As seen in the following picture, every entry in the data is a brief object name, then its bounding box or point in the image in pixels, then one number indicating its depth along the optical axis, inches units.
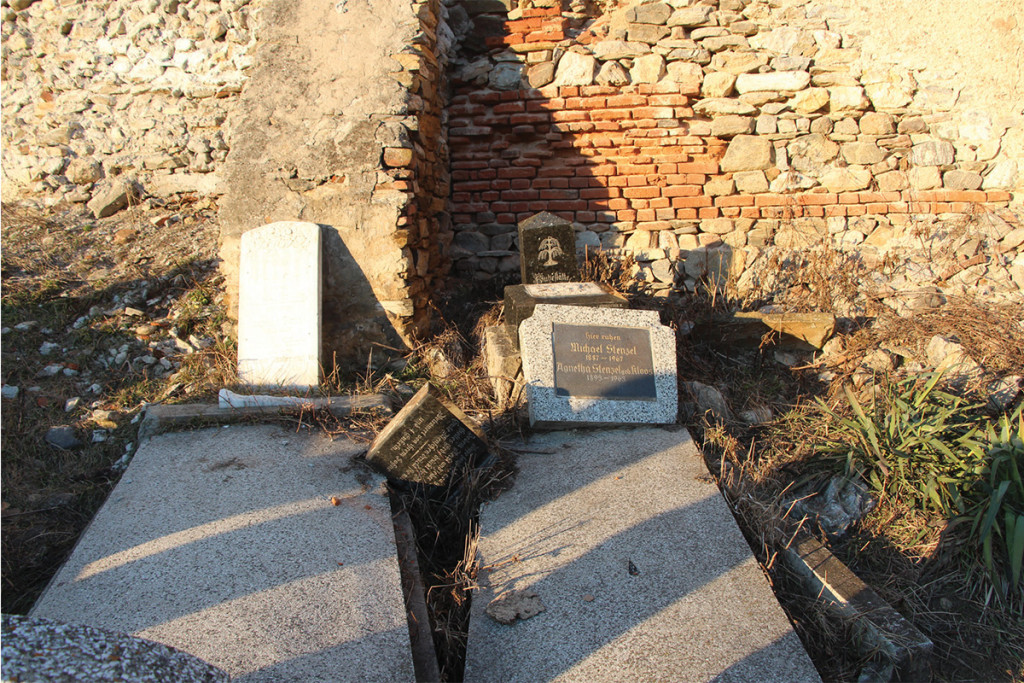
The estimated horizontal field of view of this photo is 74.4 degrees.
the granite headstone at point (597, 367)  138.5
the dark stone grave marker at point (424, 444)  120.5
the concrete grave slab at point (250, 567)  82.0
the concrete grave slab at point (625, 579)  84.4
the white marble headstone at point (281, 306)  156.4
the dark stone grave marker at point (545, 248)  174.2
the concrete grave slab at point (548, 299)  157.6
